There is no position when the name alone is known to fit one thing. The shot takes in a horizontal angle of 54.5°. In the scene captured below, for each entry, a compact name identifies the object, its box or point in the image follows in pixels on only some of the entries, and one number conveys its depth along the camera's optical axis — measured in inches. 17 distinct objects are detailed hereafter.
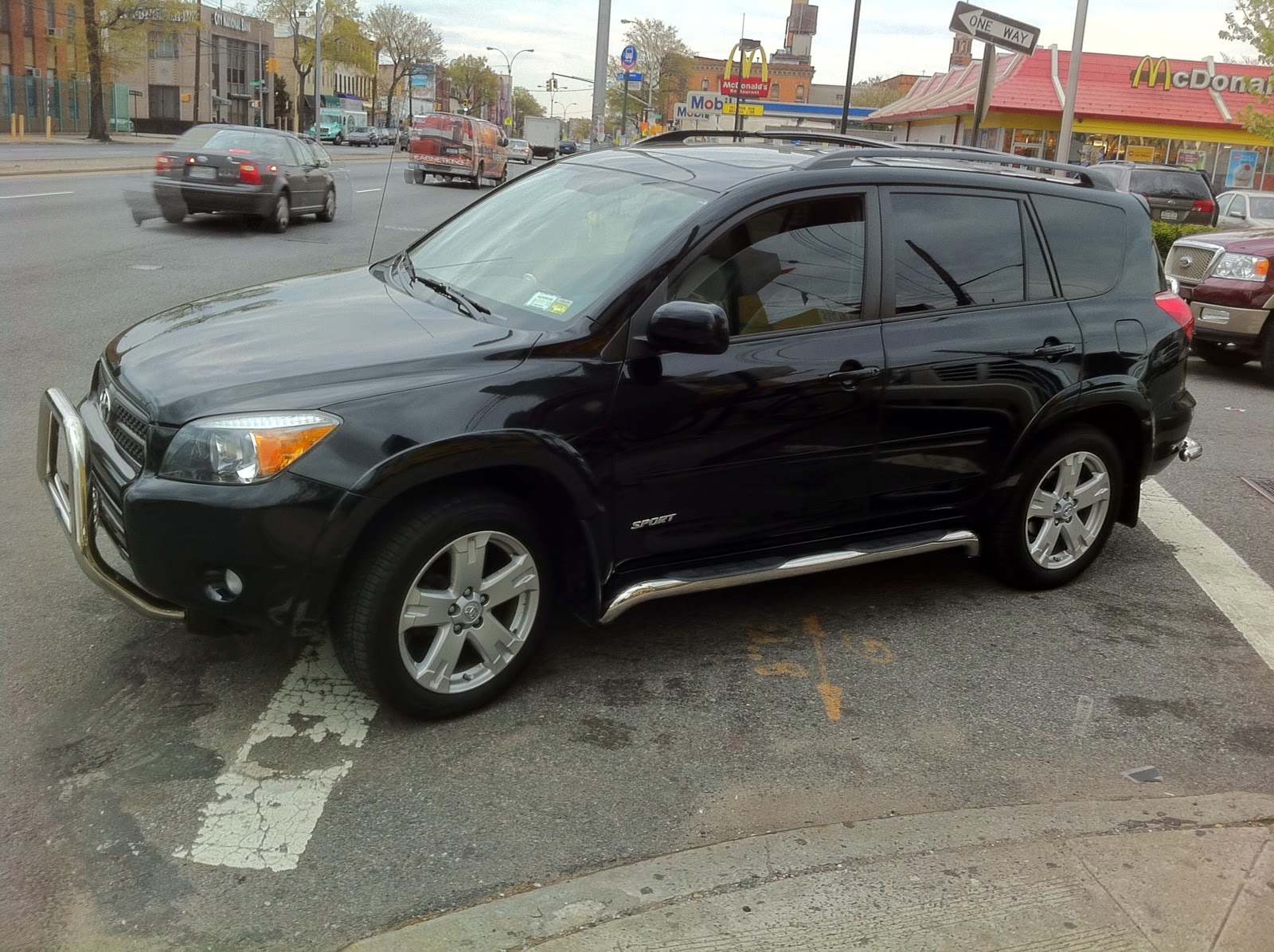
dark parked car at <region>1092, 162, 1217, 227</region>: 892.0
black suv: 136.2
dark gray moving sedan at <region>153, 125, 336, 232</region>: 689.6
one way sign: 437.1
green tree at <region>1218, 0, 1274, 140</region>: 896.9
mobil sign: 2576.3
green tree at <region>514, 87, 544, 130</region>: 7113.2
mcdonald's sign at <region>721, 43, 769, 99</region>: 2192.5
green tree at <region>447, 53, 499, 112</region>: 5054.1
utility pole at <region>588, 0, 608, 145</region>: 989.2
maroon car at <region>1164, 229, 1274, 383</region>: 430.6
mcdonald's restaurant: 1593.3
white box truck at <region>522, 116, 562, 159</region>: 3184.1
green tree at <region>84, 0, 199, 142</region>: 2073.1
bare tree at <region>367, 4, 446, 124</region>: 4074.8
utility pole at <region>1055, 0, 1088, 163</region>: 760.3
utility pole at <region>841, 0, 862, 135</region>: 1274.6
